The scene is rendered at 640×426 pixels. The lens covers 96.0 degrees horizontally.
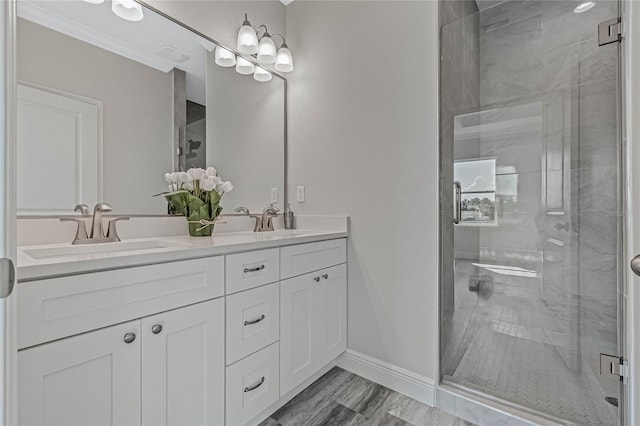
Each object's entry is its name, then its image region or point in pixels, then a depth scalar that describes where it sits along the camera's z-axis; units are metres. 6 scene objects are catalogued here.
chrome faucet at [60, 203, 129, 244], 1.20
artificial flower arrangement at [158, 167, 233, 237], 1.50
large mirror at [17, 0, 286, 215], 1.14
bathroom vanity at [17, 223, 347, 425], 0.74
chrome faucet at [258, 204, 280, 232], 1.96
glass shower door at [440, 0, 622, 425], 1.30
